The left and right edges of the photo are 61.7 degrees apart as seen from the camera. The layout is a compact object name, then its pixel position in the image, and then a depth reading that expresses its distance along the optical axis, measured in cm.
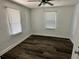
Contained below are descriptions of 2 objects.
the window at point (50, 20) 489
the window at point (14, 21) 316
